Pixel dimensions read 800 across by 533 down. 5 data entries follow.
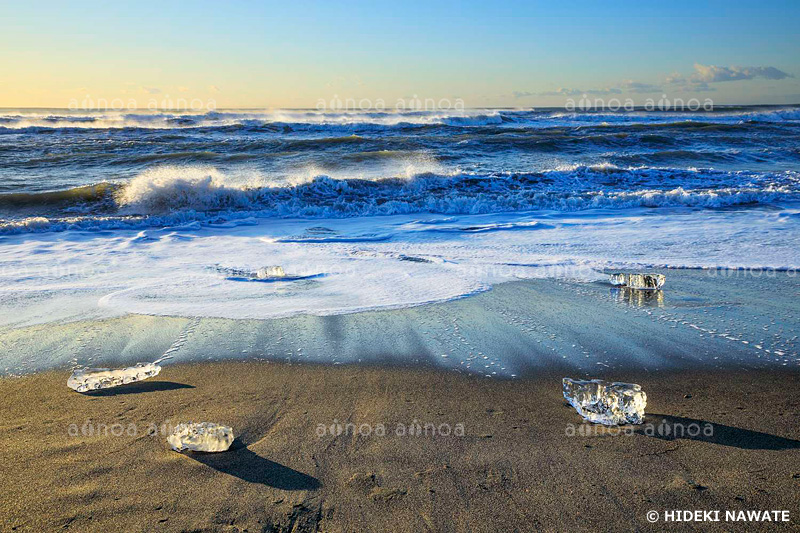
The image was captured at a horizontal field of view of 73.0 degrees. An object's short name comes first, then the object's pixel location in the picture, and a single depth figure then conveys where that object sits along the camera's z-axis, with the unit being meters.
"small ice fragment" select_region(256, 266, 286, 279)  5.51
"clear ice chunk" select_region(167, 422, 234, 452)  2.30
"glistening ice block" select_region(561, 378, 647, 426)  2.57
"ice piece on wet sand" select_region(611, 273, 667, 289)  4.94
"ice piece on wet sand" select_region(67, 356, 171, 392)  3.00
